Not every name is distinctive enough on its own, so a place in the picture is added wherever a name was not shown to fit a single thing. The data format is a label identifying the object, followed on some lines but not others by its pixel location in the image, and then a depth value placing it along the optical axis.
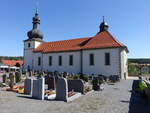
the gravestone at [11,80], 12.03
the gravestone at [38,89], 9.09
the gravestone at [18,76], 17.10
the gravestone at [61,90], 8.72
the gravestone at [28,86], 10.51
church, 26.47
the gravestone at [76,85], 11.00
